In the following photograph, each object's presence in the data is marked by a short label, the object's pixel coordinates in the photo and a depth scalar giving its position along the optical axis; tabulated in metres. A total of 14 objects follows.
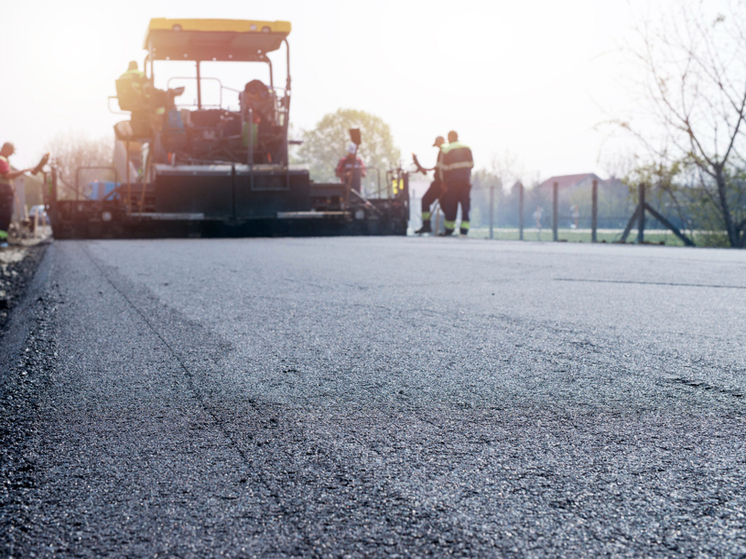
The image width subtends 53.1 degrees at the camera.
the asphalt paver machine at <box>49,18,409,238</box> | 13.04
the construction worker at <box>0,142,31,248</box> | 11.45
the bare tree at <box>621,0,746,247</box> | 14.11
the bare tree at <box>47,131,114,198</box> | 55.12
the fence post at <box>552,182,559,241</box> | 16.72
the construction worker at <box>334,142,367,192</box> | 15.80
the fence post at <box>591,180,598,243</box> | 15.32
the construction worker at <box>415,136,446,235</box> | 16.27
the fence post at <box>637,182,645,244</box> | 14.99
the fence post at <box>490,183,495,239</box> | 20.47
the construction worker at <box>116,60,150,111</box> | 12.56
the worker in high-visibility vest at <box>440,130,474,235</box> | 14.98
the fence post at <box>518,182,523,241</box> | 18.63
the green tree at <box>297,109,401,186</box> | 56.25
